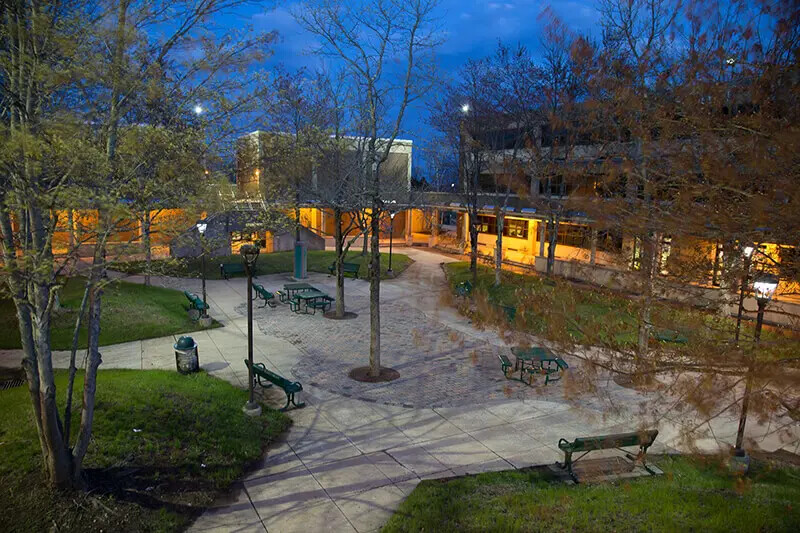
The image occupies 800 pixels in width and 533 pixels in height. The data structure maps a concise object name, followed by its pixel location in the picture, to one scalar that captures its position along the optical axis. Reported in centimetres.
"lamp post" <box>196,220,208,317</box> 1542
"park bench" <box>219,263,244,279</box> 2466
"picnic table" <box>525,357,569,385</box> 1192
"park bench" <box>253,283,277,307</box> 1919
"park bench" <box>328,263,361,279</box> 2523
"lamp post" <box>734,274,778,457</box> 589
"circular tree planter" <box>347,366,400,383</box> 1254
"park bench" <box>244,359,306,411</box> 1049
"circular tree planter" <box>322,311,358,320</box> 1844
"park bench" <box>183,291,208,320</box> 1692
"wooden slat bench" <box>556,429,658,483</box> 786
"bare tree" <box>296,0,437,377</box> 1193
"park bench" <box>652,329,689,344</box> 955
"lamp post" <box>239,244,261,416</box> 1012
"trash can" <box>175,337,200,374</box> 1215
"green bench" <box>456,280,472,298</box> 2000
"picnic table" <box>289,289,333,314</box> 1858
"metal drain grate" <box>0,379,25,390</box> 1107
